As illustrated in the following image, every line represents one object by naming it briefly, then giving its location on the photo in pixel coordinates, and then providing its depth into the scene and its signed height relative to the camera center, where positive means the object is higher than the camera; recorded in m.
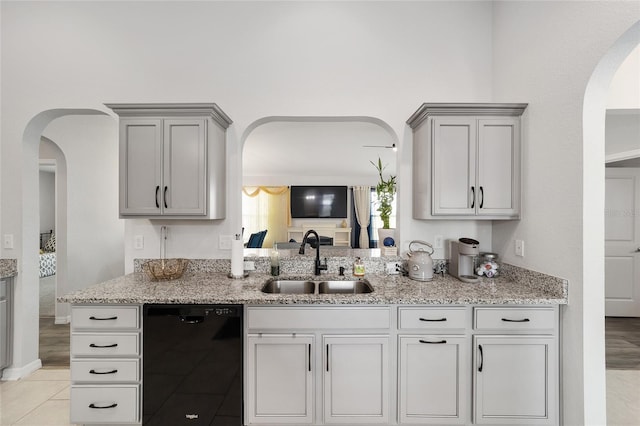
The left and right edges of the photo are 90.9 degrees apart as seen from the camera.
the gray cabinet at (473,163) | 2.21 +0.35
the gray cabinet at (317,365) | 1.85 -0.90
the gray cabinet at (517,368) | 1.83 -0.91
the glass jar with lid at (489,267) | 2.35 -0.41
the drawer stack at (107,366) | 1.86 -0.91
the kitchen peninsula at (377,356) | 1.84 -0.84
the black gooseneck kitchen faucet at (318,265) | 2.44 -0.41
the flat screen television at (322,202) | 9.15 +0.30
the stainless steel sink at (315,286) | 2.35 -0.56
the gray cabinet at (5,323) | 2.50 -0.90
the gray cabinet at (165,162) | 2.21 +0.35
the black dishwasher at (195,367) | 1.84 -0.91
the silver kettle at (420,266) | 2.30 -0.39
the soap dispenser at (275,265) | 2.44 -0.41
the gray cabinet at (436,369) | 1.85 -0.92
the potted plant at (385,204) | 2.92 +0.08
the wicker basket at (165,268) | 2.27 -0.41
